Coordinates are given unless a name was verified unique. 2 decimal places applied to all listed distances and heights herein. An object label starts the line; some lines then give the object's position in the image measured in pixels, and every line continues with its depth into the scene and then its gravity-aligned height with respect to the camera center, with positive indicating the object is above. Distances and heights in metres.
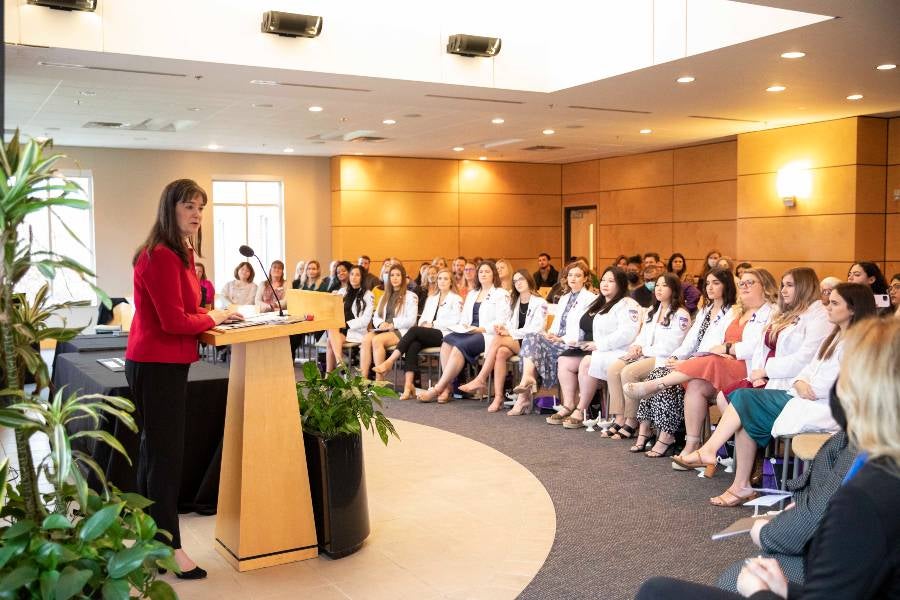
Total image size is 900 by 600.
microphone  3.88 +0.01
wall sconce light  11.77 +0.98
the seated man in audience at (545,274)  14.35 -0.37
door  17.34 +0.44
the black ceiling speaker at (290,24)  7.49 +2.02
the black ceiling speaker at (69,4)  6.71 +1.95
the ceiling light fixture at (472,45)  8.32 +2.03
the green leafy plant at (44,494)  2.28 -0.66
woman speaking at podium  3.67 -0.35
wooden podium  3.96 -0.95
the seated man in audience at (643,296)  8.27 -0.41
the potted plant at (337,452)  4.14 -0.96
